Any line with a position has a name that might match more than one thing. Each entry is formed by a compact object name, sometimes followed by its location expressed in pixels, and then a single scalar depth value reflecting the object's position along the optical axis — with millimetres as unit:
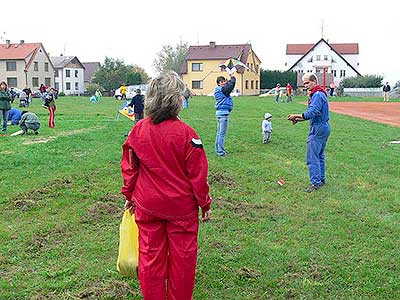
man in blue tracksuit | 8562
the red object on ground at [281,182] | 9445
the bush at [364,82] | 65625
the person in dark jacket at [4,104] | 17594
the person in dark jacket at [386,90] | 45844
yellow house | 74000
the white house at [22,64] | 81312
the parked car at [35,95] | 60716
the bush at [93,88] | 76062
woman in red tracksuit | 3863
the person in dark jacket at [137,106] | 17078
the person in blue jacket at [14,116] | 19547
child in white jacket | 14906
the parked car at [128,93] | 49725
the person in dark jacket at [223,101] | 11930
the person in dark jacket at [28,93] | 39812
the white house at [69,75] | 96000
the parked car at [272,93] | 57719
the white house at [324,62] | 83875
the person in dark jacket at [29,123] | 17031
